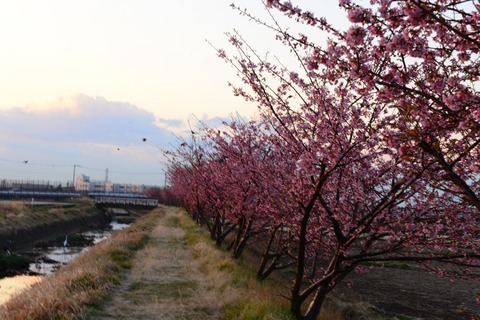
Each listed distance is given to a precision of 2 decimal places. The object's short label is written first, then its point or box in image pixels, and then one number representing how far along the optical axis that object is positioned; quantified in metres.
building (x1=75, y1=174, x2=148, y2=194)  194.79
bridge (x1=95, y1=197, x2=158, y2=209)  79.38
